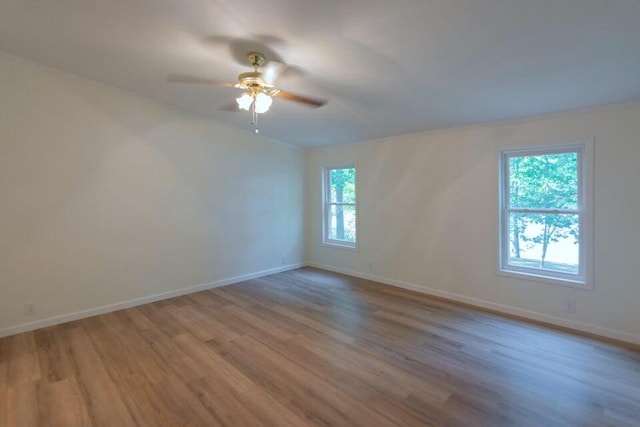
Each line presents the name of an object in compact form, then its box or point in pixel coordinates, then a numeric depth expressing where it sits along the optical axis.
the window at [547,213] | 3.26
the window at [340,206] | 5.58
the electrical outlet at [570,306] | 3.27
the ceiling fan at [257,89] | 2.49
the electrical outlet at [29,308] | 3.35
